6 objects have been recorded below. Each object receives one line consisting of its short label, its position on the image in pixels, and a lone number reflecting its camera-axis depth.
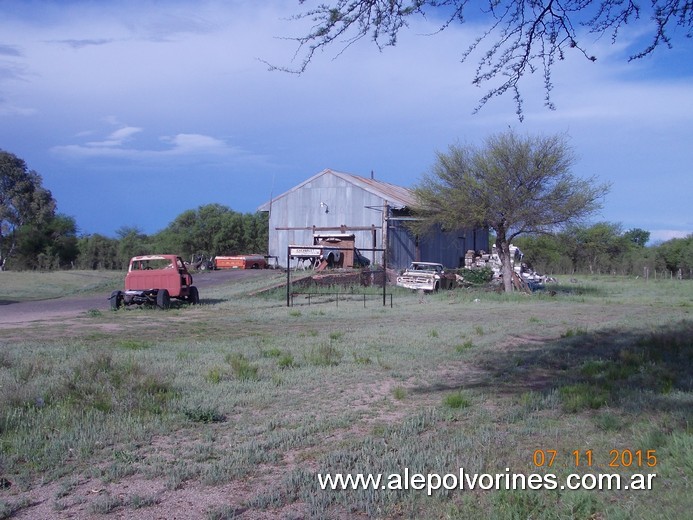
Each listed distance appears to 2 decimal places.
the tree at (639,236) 87.44
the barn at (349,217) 38.56
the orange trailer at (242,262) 46.56
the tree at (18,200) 57.75
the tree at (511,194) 31.45
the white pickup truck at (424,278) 33.22
